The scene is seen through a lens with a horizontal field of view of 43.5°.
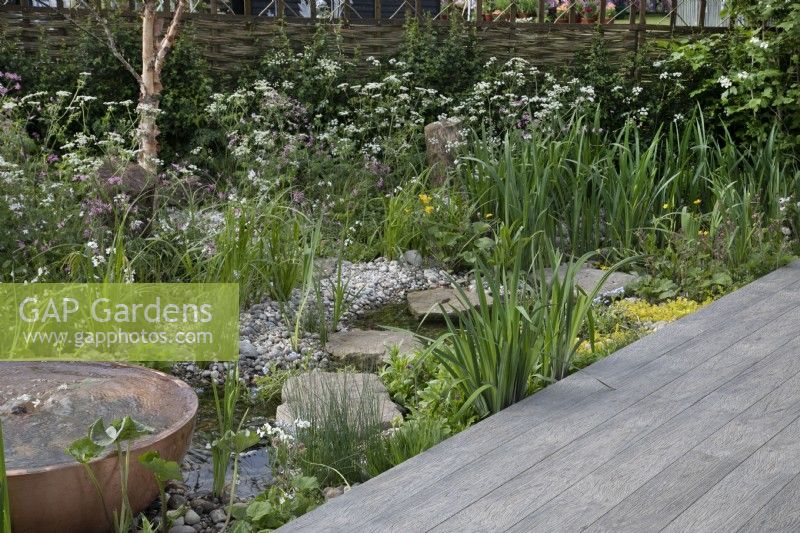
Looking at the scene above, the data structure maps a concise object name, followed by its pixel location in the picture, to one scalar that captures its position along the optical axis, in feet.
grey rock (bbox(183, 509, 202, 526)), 8.95
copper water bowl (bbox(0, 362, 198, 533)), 7.88
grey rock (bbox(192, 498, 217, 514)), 9.28
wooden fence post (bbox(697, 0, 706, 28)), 25.61
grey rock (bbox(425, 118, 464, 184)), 19.56
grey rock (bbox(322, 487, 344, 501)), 9.07
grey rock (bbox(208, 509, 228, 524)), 9.09
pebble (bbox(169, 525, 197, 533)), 8.77
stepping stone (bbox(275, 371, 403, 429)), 10.00
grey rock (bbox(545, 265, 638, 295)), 16.28
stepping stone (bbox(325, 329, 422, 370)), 13.46
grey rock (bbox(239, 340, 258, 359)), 13.46
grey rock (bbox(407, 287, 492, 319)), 15.57
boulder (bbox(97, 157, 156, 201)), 14.92
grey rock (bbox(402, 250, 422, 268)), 17.87
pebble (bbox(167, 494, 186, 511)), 9.31
